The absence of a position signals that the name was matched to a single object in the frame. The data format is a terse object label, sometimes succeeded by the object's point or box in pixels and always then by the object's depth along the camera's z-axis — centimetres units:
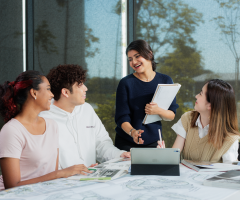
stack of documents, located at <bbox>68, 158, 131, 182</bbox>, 129
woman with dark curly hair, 135
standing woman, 216
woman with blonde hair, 182
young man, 188
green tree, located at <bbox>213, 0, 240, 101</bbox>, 289
